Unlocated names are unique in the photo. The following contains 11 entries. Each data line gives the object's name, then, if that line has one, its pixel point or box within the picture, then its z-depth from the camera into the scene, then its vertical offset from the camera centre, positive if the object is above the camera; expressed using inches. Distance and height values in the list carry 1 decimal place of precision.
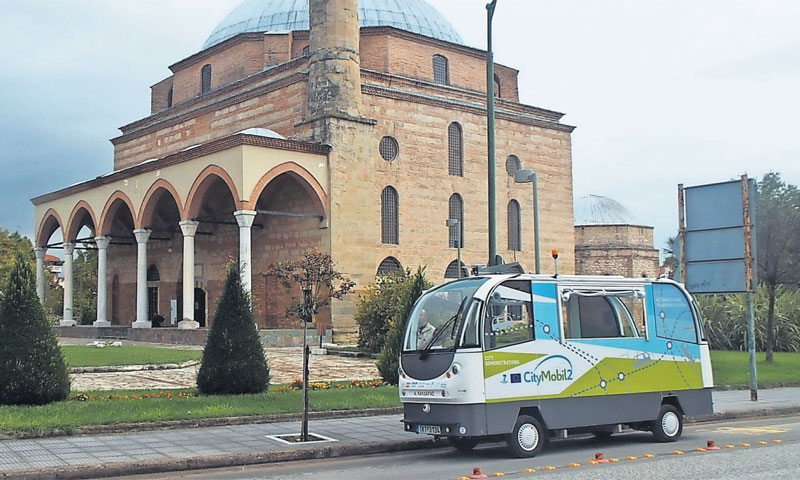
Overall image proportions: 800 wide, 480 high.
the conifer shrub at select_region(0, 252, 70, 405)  465.7 -22.3
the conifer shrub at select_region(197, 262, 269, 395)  524.7 -26.2
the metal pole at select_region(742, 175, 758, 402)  584.7 +39.5
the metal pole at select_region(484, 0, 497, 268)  536.7 +112.3
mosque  1137.4 +204.8
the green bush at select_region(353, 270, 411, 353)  952.3 -8.5
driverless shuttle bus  375.2 -26.0
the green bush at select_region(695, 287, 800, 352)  1146.7 -25.8
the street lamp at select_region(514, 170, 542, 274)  698.2 +105.7
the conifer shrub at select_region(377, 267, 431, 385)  621.3 -28.5
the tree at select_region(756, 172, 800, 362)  892.6 +71.2
